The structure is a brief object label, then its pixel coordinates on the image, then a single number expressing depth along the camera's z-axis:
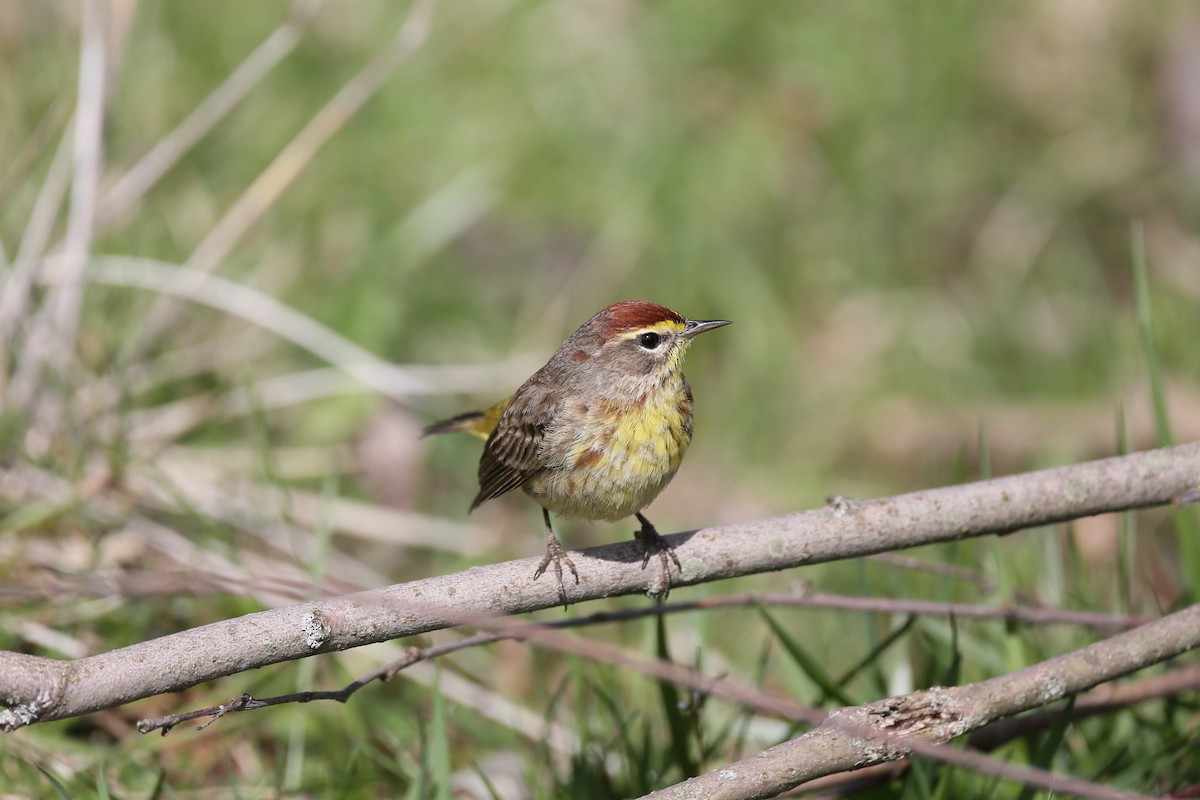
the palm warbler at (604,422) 7.40
